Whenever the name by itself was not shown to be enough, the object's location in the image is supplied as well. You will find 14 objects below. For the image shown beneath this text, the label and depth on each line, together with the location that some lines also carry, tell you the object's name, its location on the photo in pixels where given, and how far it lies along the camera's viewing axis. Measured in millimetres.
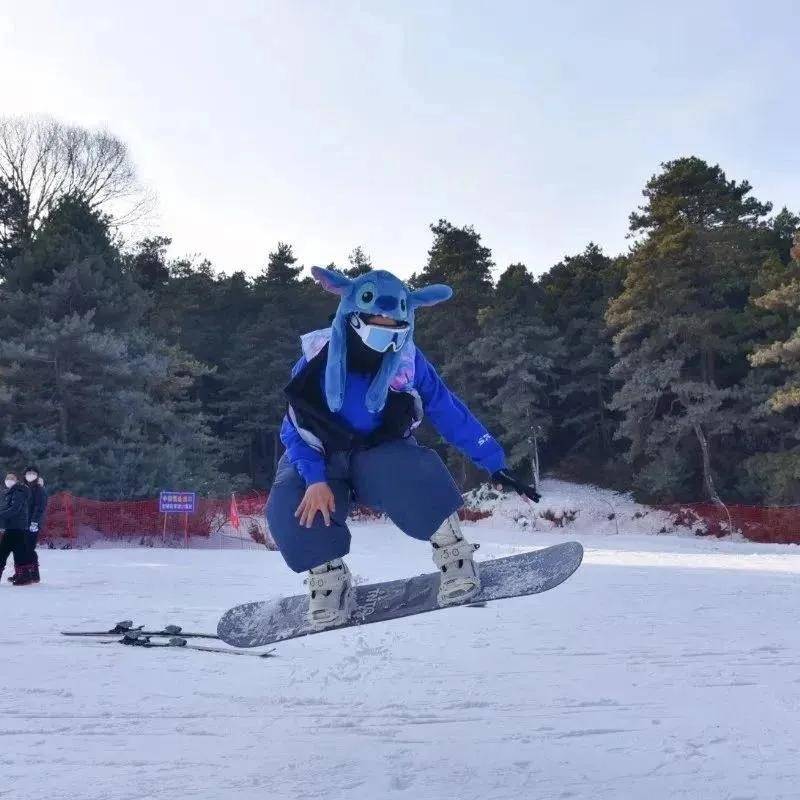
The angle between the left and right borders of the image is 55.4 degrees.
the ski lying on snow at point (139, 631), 6613
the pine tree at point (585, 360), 36750
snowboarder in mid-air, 3721
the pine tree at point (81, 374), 20734
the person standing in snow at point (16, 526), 10211
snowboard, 3977
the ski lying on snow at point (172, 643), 6345
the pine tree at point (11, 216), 28384
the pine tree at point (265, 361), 38906
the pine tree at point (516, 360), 33750
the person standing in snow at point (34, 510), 10422
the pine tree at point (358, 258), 47562
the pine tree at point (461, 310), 35812
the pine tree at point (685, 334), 28938
